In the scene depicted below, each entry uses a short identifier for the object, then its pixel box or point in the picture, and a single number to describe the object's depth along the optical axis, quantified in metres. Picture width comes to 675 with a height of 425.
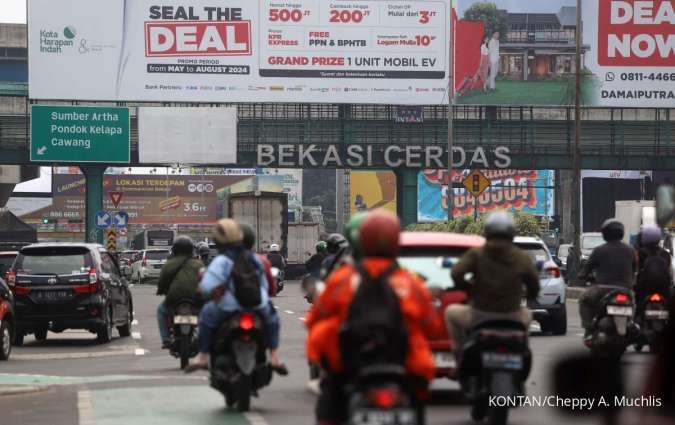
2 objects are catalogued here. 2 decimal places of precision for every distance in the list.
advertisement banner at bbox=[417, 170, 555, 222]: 104.19
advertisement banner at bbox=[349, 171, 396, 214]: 112.12
